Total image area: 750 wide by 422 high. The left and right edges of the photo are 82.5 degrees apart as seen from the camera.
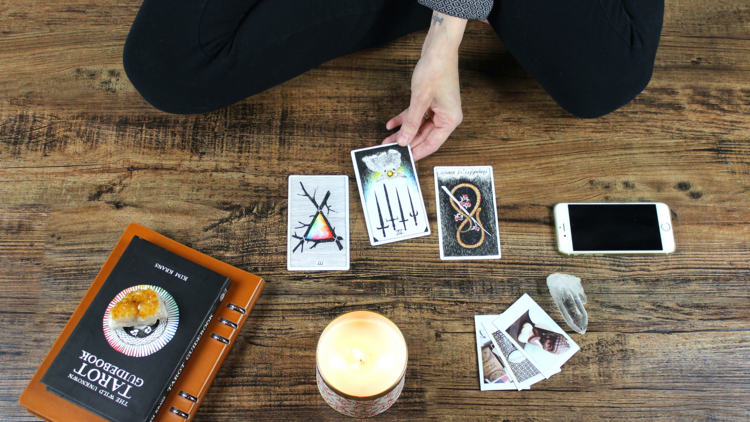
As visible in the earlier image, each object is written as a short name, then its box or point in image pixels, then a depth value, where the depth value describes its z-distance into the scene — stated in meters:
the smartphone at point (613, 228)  1.00
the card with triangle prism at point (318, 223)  0.97
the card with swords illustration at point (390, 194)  0.99
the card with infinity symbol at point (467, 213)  0.99
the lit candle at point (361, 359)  0.73
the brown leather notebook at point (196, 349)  0.80
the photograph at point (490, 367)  0.92
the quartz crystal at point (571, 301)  0.94
